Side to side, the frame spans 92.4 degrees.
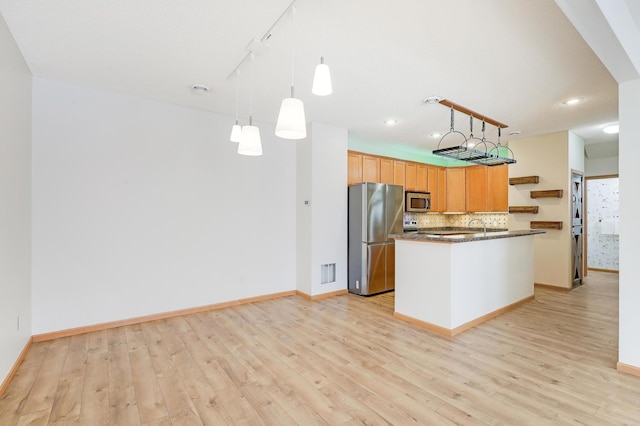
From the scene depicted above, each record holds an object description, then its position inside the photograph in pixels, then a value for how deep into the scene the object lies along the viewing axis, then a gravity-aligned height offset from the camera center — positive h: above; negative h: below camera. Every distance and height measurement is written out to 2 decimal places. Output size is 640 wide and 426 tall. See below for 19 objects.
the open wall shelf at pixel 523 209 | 5.41 +0.05
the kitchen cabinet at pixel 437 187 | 6.72 +0.56
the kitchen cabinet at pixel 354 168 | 5.27 +0.76
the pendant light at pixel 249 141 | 2.45 +0.56
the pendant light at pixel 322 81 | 1.71 +0.73
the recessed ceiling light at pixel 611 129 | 4.75 +1.32
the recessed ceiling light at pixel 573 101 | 3.67 +1.35
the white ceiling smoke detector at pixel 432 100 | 3.61 +1.34
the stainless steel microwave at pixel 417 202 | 6.12 +0.20
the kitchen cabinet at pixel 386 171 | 5.75 +0.78
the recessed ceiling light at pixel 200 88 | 3.31 +1.35
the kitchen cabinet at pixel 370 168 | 5.48 +0.78
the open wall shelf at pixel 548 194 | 5.10 +0.31
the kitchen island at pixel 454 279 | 3.28 -0.79
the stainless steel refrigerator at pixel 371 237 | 4.85 -0.42
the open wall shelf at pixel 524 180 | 5.35 +0.56
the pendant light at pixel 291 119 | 1.77 +0.54
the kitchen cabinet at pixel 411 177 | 6.21 +0.72
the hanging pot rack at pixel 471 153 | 3.51 +0.69
